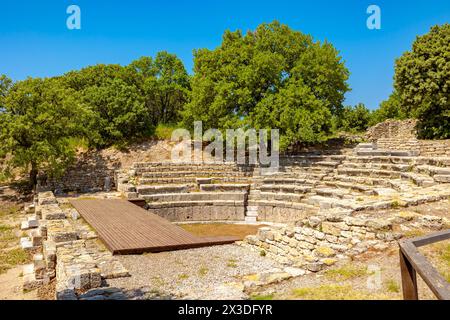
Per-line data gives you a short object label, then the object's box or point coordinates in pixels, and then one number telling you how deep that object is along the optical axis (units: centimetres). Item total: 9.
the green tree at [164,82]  3447
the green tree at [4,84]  2162
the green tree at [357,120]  4634
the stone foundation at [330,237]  867
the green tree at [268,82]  2241
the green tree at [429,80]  2631
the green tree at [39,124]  2028
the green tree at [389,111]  5150
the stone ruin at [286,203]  912
